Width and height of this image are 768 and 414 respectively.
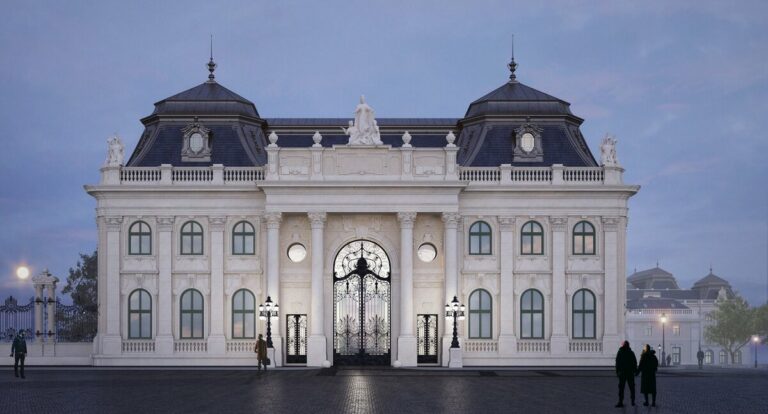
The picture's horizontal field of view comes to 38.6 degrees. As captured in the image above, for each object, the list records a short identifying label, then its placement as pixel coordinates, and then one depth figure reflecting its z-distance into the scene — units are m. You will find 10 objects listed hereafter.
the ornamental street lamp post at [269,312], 50.59
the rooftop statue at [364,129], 52.81
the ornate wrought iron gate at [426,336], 53.50
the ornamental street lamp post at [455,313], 50.09
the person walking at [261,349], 44.84
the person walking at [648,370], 30.03
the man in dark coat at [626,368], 29.93
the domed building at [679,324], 135.12
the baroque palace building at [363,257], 52.84
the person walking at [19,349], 43.16
